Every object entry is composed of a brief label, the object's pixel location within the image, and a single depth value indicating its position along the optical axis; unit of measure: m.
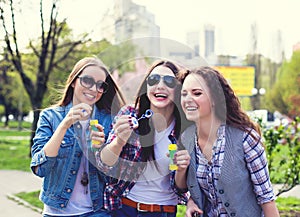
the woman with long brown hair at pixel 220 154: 2.45
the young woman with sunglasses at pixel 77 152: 2.59
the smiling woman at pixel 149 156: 2.51
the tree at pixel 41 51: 11.90
